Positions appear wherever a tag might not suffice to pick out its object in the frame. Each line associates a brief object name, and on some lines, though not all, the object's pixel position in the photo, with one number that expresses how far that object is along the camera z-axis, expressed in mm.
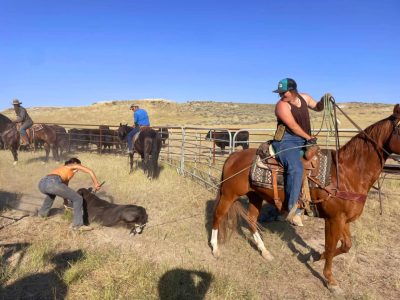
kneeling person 6055
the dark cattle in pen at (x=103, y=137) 18581
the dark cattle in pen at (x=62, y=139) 16031
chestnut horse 4140
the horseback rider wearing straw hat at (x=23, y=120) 13245
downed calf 6199
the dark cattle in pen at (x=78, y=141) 19386
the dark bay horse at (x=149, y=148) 10281
